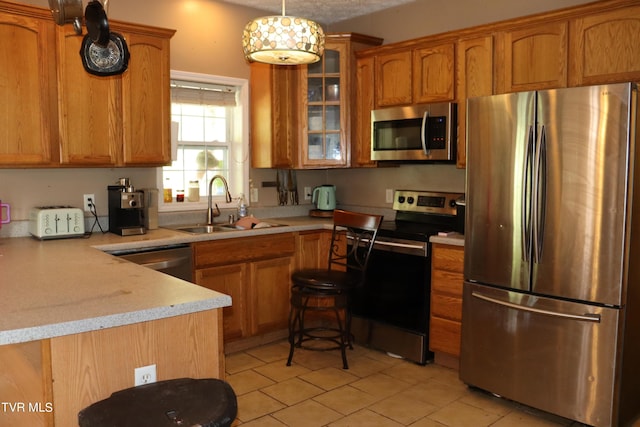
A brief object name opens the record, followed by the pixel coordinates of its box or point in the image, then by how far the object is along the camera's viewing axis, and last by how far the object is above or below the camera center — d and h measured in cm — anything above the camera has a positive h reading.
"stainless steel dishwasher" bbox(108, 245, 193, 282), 328 -54
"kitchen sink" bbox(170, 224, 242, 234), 407 -44
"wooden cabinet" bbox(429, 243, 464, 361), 347 -82
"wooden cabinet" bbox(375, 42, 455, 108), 379 +68
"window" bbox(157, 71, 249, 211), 425 +24
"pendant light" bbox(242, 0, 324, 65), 231 +56
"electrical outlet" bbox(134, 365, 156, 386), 176 -65
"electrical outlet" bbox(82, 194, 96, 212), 375 -22
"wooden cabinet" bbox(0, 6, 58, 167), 311 +46
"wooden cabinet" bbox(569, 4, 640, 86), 291 +67
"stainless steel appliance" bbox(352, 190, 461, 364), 365 -79
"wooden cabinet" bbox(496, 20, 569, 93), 318 +67
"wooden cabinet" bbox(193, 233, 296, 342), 369 -75
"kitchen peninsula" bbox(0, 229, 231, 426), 160 -52
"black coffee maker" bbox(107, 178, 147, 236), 358 -26
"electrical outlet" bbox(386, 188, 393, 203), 461 -21
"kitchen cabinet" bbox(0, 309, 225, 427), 161 -61
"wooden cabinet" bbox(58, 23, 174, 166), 333 +40
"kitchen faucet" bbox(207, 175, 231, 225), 425 -28
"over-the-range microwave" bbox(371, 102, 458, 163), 374 +26
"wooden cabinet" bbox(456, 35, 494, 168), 352 +63
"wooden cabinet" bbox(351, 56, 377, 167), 432 +46
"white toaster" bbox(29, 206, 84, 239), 334 -32
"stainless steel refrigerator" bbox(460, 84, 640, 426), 265 -40
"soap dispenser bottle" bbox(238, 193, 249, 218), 446 -31
